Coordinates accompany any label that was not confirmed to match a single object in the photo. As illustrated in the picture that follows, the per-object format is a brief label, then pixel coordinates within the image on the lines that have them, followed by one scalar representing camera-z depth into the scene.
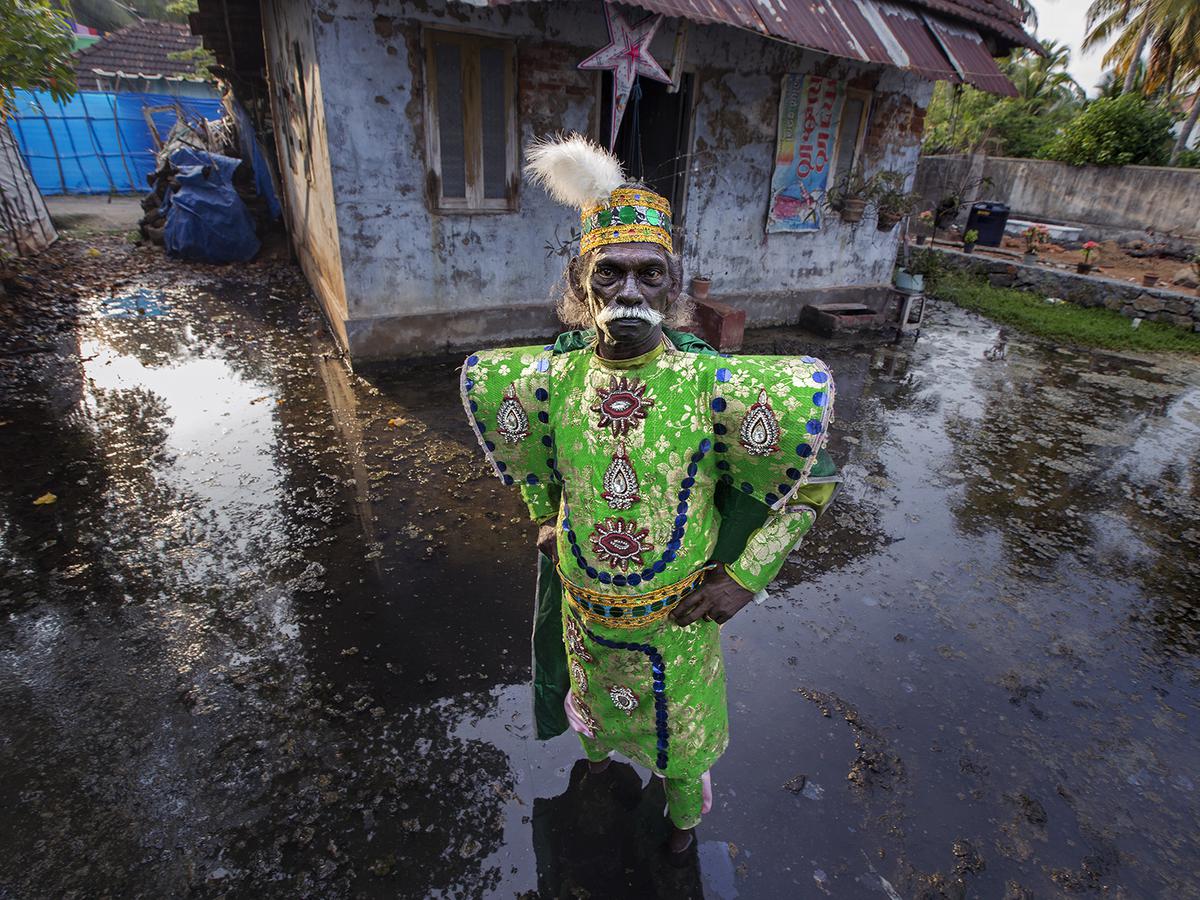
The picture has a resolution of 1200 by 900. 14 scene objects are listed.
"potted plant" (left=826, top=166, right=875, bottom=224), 8.37
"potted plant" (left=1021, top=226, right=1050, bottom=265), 12.41
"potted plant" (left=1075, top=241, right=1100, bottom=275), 10.84
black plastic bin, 13.52
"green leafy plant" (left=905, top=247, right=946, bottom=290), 9.72
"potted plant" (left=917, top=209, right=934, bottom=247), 15.60
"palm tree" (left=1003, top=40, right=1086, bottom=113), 21.27
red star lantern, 4.27
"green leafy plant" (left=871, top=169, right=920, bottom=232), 8.45
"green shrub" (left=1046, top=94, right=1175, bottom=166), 14.59
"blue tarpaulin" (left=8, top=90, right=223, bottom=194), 15.48
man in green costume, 1.61
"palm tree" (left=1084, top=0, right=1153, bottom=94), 18.50
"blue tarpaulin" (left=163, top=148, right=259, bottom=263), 10.30
